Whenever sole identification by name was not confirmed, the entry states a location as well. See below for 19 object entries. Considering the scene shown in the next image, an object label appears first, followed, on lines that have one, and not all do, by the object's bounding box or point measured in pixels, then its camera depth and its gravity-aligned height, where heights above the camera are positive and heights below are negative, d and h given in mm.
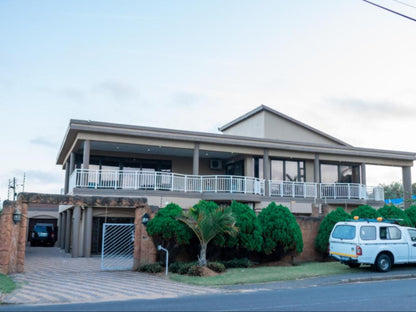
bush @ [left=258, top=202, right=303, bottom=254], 16312 -357
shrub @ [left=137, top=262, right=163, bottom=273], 14781 -1661
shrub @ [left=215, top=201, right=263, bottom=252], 15505 -436
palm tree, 14367 -88
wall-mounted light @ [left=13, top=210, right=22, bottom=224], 14625 +41
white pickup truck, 14297 -709
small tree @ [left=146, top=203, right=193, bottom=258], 14836 -305
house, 20578 +3464
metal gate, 18281 -1303
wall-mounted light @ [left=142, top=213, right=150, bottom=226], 15641 +31
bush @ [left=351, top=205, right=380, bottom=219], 17922 +412
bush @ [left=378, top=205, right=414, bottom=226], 18212 +391
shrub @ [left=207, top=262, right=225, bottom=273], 14484 -1557
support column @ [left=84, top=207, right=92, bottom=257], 19625 -684
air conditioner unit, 27078 +3591
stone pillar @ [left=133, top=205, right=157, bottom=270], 15539 -1021
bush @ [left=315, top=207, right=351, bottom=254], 17547 -196
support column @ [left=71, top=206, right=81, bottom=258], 19672 -607
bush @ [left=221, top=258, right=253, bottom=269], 15594 -1530
